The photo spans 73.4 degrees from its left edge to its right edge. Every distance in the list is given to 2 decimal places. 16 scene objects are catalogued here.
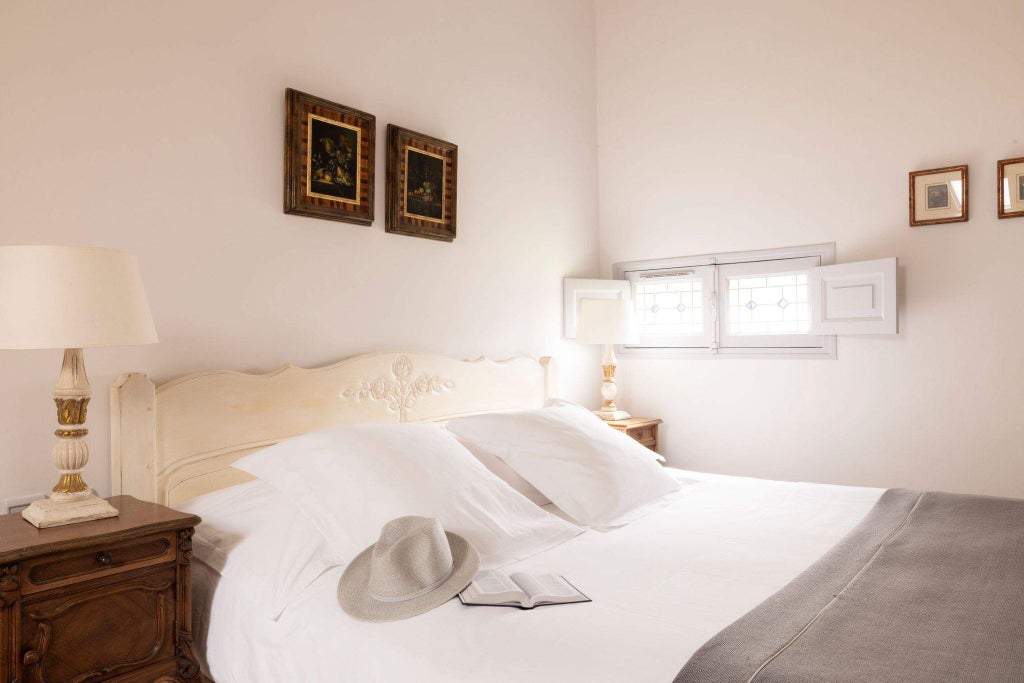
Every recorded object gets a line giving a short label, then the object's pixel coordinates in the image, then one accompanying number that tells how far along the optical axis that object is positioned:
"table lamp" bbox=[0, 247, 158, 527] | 1.55
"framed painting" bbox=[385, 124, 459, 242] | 2.84
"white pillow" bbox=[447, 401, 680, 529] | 2.28
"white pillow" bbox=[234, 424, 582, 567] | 1.80
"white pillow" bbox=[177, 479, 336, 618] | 1.68
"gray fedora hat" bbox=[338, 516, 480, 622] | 1.50
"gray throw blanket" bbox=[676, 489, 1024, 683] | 1.17
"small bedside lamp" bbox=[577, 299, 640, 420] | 3.64
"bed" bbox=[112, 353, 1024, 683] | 1.27
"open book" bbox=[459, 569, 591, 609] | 1.50
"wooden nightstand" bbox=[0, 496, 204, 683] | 1.47
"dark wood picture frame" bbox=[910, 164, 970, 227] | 3.01
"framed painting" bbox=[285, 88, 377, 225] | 2.47
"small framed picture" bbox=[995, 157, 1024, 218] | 2.89
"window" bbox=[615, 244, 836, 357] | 3.50
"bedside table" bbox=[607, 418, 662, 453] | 3.61
